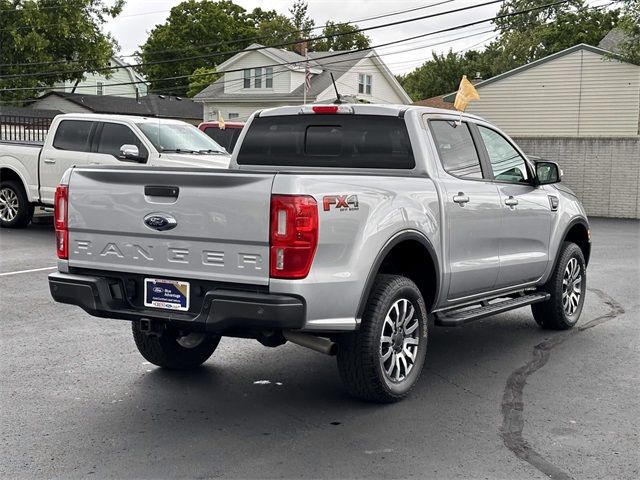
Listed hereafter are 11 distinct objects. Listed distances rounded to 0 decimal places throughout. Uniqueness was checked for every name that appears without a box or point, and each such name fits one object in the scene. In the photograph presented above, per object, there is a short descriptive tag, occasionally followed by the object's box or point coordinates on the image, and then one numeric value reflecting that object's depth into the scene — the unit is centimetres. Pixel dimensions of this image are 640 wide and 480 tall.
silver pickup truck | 495
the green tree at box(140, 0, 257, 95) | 7800
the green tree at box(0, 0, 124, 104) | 4362
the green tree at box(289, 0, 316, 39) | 8919
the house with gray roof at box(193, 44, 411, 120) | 4966
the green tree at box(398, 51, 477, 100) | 6612
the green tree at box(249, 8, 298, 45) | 7869
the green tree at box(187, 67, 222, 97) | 6638
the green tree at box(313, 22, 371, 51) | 8088
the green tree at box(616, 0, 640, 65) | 2572
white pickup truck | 1429
